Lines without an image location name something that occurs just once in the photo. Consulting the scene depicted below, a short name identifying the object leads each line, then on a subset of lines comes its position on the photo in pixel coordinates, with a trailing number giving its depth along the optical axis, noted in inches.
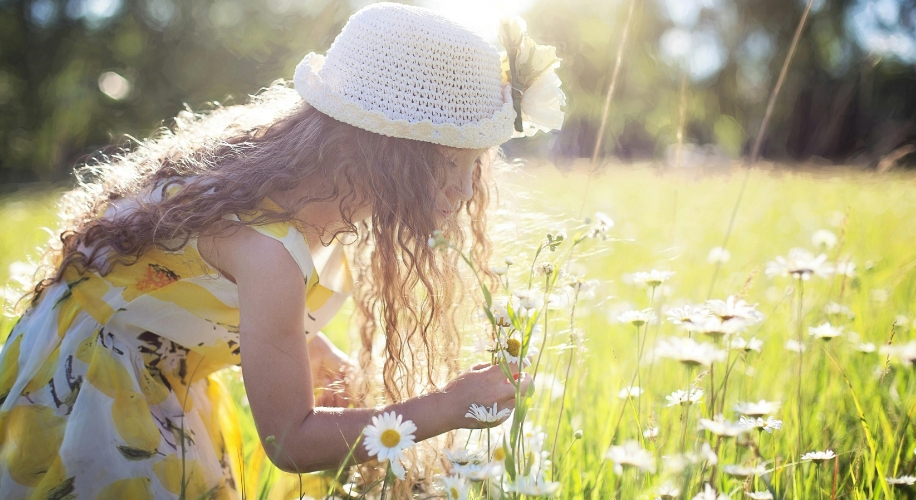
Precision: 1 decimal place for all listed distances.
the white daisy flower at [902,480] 48.2
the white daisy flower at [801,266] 52.1
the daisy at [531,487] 36.6
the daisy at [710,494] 40.0
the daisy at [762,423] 43.7
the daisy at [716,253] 85.3
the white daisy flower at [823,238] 87.6
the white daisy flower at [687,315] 43.5
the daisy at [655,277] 52.7
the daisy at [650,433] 49.0
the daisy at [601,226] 52.3
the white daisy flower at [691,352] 42.5
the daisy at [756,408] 45.6
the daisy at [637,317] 50.3
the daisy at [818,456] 45.1
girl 50.1
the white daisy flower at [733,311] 43.5
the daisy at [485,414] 42.7
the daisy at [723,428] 39.2
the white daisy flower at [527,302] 39.9
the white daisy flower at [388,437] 39.7
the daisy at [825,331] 55.7
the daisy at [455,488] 40.2
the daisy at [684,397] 45.8
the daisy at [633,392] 56.5
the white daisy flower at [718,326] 42.4
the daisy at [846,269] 64.1
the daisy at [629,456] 38.4
